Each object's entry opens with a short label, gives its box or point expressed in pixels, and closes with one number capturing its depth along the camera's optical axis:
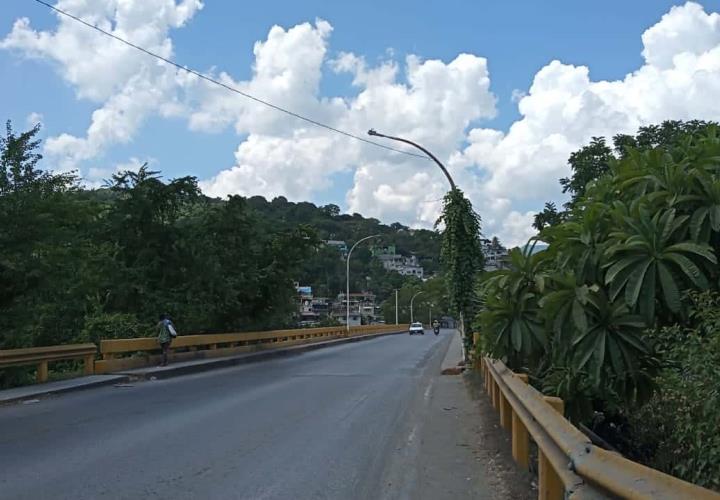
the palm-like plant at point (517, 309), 8.95
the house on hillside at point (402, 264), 176.60
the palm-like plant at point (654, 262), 6.62
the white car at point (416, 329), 77.50
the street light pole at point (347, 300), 53.40
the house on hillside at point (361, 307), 122.98
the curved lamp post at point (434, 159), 21.61
